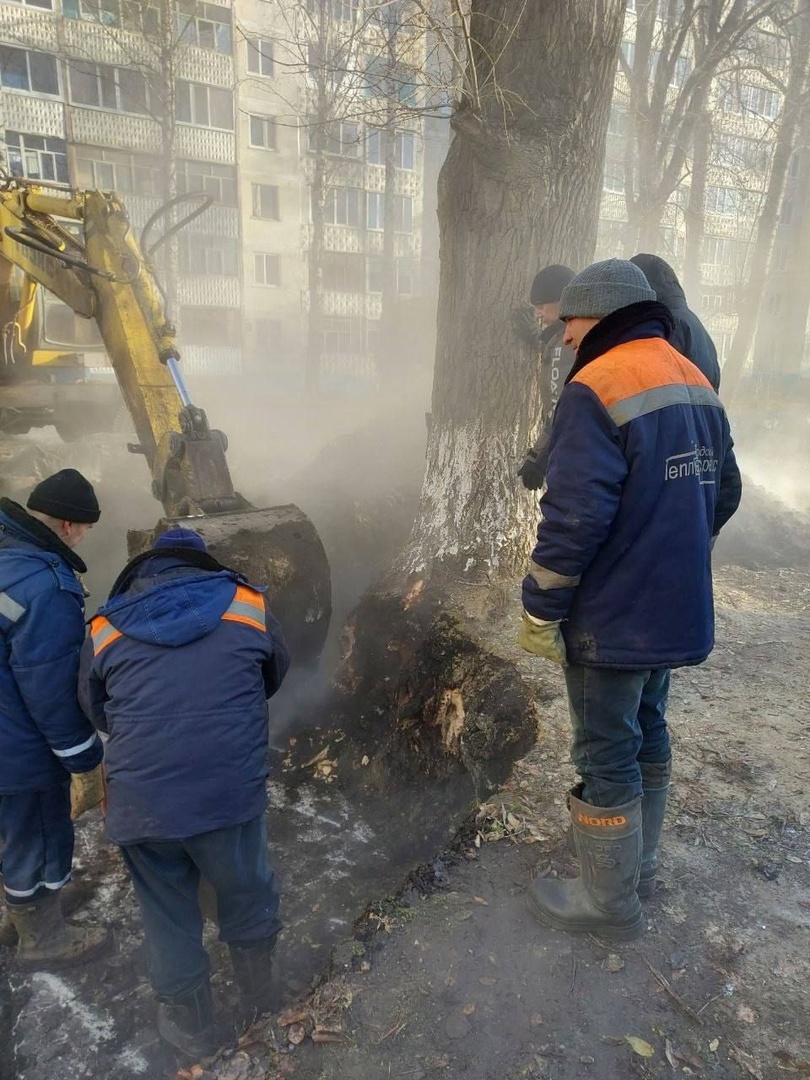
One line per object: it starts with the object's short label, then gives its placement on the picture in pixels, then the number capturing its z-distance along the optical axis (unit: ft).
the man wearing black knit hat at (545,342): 13.21
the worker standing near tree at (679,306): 11.23
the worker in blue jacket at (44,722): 9.19
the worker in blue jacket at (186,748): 7.86
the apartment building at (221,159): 78.74
